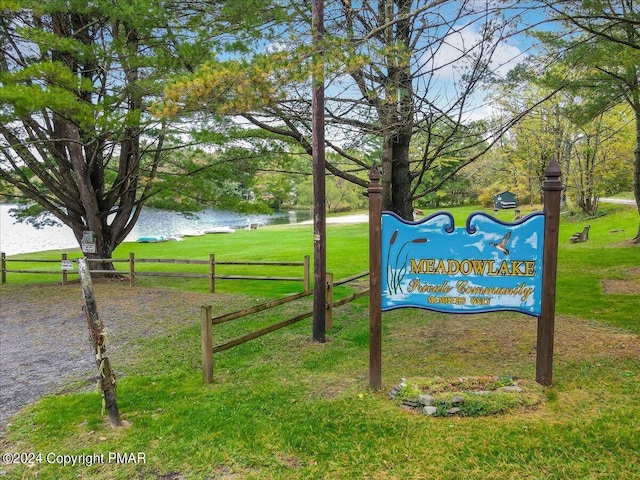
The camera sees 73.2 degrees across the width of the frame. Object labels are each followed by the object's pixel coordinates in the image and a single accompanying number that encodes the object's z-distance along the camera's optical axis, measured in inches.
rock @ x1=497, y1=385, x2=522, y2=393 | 161.6
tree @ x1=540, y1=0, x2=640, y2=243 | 270.4
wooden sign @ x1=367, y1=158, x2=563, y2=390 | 167.3
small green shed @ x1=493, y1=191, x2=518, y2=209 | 1298.0
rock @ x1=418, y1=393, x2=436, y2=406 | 155.9
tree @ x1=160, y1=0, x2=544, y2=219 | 211.8
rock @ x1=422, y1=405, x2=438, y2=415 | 152.6
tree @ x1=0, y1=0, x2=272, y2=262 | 299.4
